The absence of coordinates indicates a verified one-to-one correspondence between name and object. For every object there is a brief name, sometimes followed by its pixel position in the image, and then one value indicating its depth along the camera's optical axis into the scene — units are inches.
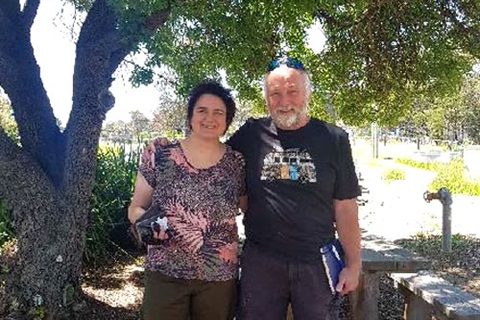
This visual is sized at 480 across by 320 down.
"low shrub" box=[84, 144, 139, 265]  279.0
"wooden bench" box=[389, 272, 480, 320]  139.9
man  103.7
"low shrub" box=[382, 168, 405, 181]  775.1
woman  101.3
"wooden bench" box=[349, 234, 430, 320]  173.2
